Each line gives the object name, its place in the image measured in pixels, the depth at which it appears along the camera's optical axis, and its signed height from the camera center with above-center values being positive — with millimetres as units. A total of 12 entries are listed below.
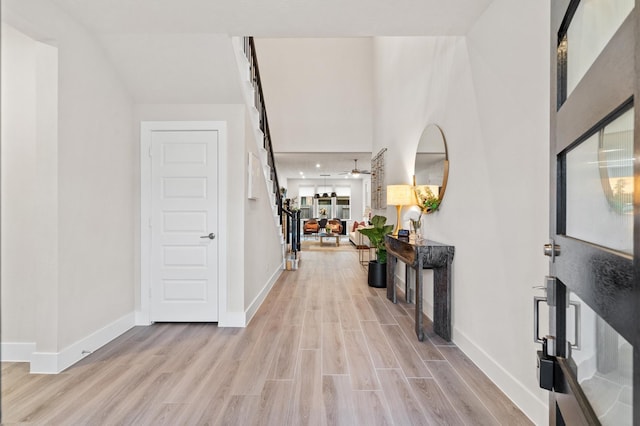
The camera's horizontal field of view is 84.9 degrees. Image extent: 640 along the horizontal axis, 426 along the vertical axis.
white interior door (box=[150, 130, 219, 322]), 3537 -169
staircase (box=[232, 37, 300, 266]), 3527 +1108
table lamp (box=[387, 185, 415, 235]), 4215 +204
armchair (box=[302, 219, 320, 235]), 13414 -641
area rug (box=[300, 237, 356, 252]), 10516 -1124
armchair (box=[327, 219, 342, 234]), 12309 -529
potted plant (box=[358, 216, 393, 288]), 5094 -619
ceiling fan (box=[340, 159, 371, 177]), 10080 +1288
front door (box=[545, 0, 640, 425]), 784 -8
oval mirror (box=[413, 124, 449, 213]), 3340 +508
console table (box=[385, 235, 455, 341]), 3094 -601
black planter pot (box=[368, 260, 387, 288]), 5258 -955
